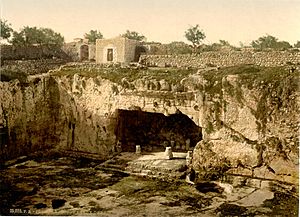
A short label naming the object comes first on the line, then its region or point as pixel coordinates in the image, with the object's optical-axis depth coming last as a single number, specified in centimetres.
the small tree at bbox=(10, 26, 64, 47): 3343
